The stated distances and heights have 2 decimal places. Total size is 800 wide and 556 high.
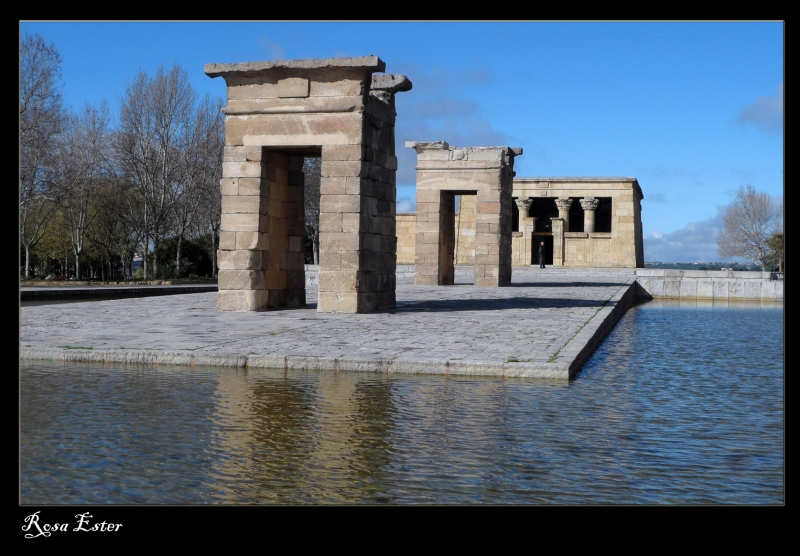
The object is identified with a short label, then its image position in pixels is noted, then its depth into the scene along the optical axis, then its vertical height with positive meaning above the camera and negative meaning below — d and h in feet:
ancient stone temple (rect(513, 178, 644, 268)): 163.32 +9.43
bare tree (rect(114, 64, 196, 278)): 135.03 +20.62
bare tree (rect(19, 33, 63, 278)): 113.60 +18.68
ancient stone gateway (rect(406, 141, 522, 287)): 92.79 +7.68
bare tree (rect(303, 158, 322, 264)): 172.65 +14.10
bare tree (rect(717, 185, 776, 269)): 213.25 +11.81
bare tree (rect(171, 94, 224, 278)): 142.51 +16.90
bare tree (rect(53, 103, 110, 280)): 136.46 +15.77
